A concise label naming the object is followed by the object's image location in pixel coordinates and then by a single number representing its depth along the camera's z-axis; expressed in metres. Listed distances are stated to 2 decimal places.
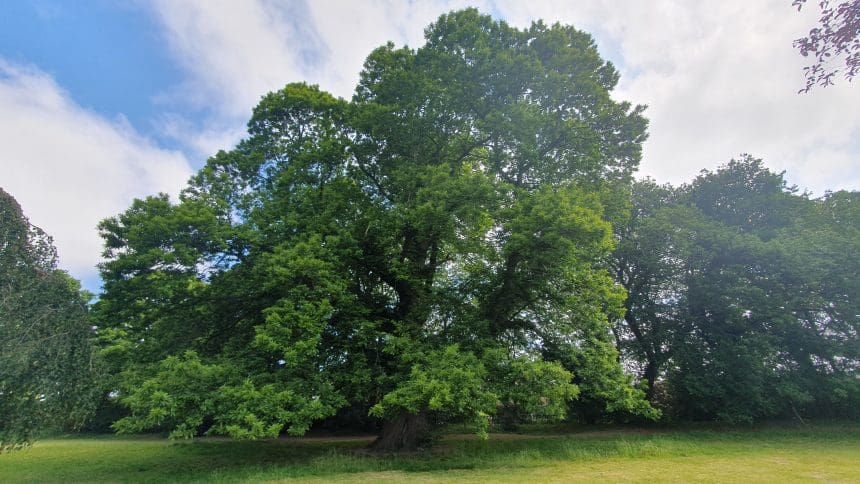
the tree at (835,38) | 4.15
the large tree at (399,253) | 9.48
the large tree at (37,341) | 7.80
